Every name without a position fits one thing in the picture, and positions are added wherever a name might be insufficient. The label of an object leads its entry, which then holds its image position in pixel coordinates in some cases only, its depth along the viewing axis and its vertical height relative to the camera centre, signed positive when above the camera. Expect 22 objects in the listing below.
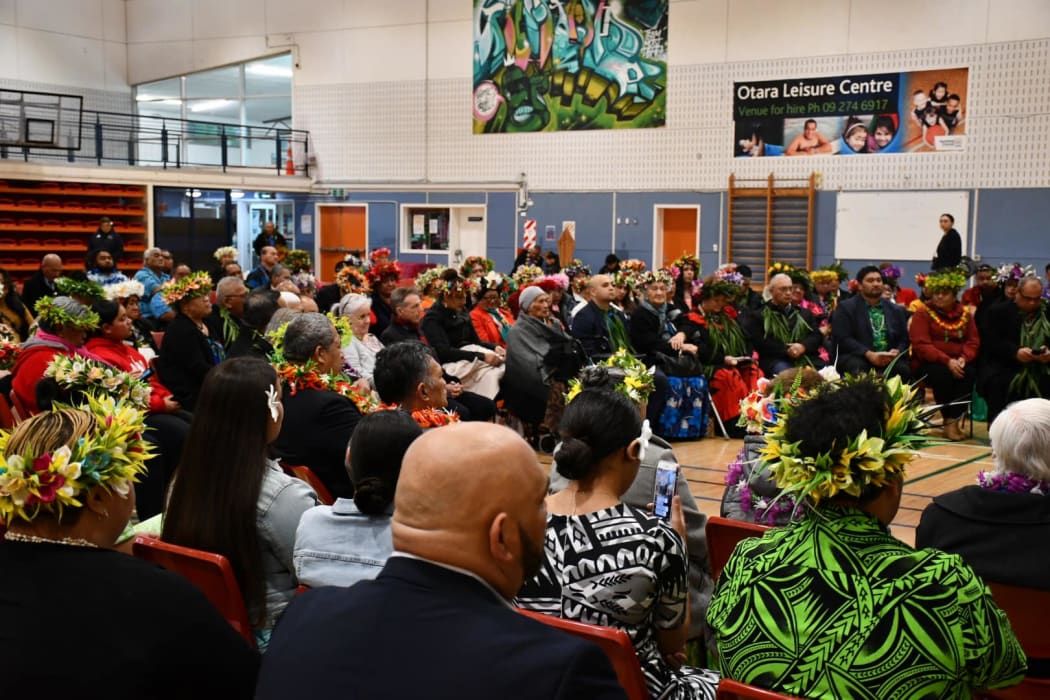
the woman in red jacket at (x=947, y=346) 8.69 -0.73
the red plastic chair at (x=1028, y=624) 2.66 -0.94
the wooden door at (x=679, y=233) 16.30 +0.35
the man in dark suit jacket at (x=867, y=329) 8.59 -0.60
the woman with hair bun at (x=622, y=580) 2.41 -0.76
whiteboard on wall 14.12 +0.49
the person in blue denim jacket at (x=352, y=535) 2.63 -0.73
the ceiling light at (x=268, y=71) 19.86 +3.41
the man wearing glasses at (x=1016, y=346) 8.30 -0.68
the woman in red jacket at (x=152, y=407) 4.82 -0.85
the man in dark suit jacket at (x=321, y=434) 4.13 -0.74
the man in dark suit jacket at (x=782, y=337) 8.72 -0.65
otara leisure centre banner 14.05 +2.02
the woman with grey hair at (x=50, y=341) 5.26 -0.51
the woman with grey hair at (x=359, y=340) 6.52 -0.59
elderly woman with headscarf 7.89 -0.84
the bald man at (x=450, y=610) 1.28 -0.48
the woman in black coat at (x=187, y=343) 6.00 -0.57
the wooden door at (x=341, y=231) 19.27 +0.35
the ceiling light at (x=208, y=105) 20.53 +2.82
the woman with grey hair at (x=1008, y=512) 2.76 -0.70
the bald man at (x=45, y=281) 10.80 -0.38
